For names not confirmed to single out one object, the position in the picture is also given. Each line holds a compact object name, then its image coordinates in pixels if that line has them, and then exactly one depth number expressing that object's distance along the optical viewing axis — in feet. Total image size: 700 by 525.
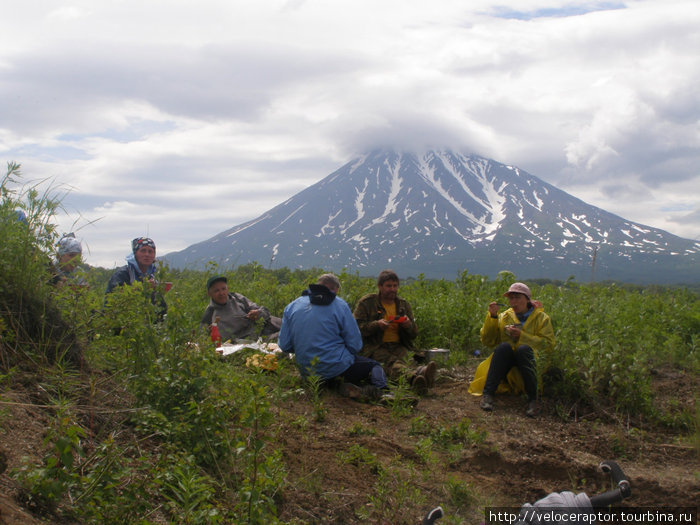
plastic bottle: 21.10
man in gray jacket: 24.56
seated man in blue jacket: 19.88
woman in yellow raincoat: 19.35
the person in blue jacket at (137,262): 22.06
